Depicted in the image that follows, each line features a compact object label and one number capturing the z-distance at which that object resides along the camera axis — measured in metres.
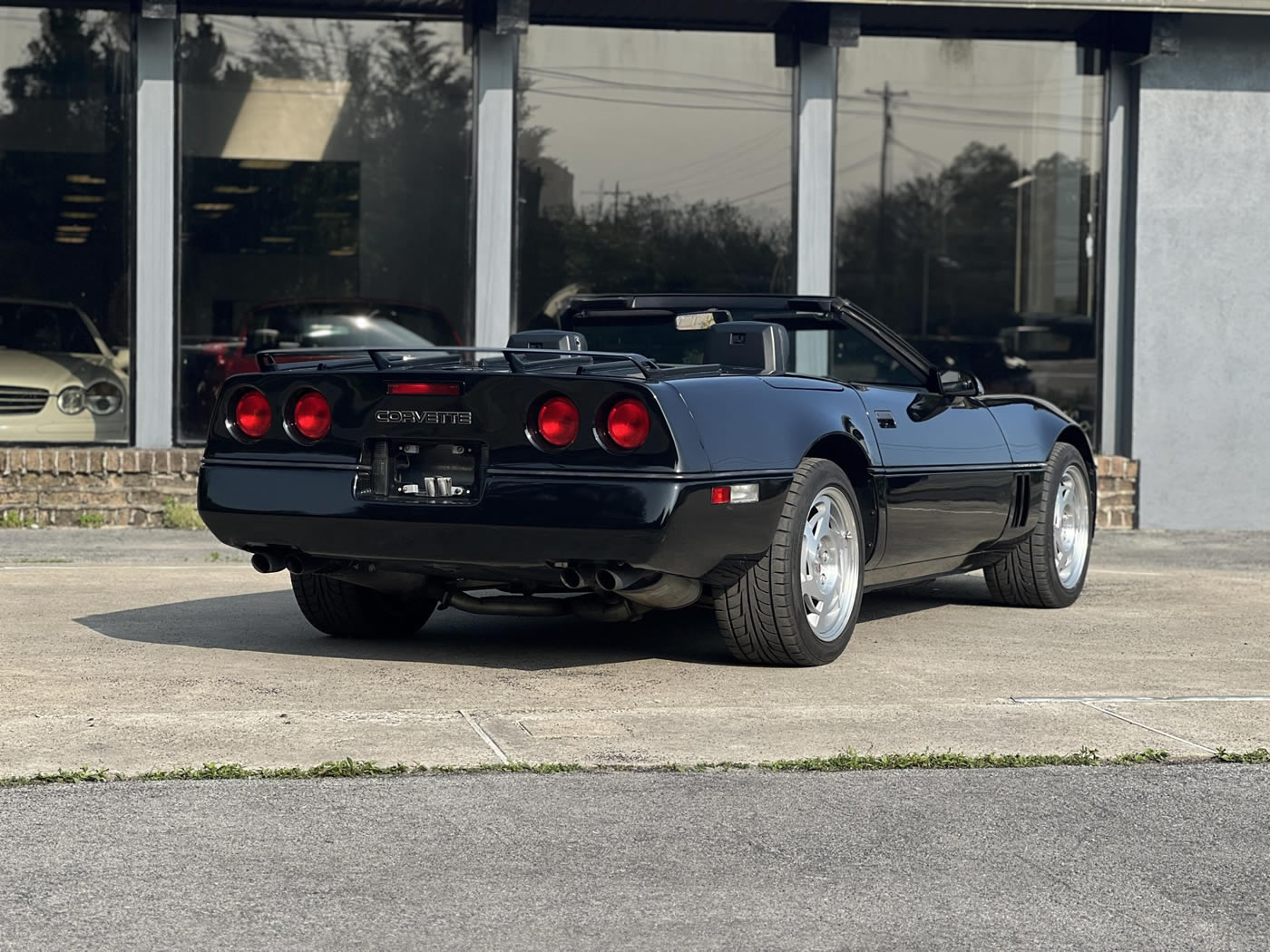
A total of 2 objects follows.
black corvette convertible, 6.02
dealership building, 12.84
